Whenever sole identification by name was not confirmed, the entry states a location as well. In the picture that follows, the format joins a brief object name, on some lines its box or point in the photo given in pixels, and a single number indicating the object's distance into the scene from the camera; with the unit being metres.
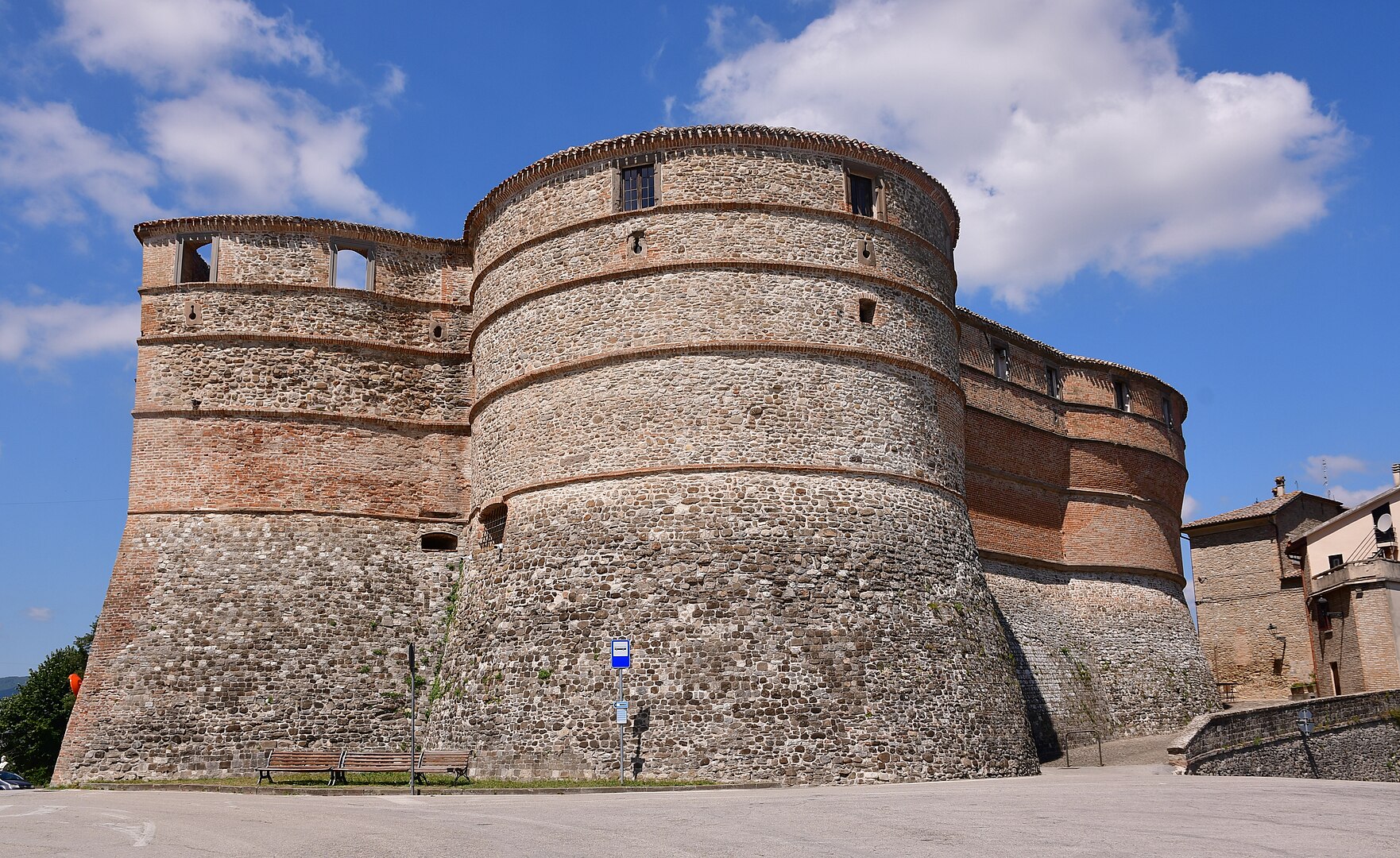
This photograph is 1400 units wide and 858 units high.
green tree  43.91
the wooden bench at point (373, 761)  18.67
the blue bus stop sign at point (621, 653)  18.80
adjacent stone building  38.59
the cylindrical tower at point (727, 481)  19.03
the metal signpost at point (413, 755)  17.16
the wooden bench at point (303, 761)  18.97
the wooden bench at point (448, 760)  18.81
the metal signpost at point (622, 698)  18.25
